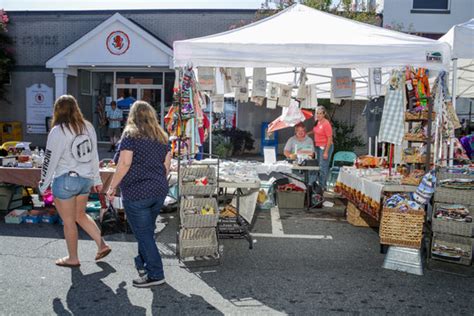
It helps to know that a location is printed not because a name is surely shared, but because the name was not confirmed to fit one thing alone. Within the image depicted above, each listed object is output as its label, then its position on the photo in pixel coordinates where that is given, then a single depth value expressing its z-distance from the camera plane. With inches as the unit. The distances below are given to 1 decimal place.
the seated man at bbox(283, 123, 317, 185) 335.6
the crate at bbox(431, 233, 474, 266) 203.5
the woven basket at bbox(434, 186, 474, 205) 204.2
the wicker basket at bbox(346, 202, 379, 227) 279.3
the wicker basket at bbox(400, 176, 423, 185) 232.7
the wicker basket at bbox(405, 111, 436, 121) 230.7
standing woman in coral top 355.6
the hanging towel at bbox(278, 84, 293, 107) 372.2
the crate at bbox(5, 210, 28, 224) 275.3
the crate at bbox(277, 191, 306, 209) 323.6
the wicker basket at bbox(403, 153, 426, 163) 236.1
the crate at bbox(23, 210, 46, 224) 275.7
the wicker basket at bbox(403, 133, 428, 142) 234.1
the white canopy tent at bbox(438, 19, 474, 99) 228.4
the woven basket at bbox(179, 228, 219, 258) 205.9
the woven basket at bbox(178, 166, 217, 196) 210.8
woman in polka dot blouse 173.2
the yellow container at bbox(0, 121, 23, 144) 691.4
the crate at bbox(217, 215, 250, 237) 237.3
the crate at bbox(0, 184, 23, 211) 295.9
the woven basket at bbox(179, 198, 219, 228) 206.4
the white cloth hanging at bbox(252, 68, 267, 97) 304.2
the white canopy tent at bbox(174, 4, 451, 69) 223.0
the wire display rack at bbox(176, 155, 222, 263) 206.7
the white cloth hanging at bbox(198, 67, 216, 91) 272.1
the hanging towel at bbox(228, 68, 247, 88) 305.7
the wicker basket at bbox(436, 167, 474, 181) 211.0
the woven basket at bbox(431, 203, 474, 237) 202.5
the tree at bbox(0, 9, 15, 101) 680.4
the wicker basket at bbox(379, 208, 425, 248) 204.5
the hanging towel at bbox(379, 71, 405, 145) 235.3
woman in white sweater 189.5
